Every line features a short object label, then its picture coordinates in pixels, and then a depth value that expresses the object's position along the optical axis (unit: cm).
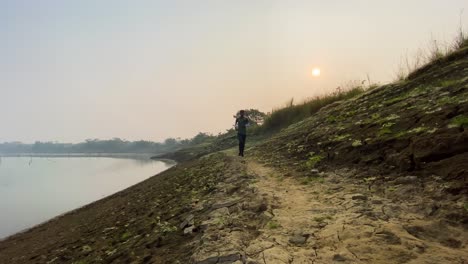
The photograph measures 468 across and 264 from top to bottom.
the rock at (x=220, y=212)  736
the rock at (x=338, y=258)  463
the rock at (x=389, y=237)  480
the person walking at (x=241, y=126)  1760
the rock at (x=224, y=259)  514
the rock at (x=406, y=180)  663
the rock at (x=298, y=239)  535
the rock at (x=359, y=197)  657
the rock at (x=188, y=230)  703
